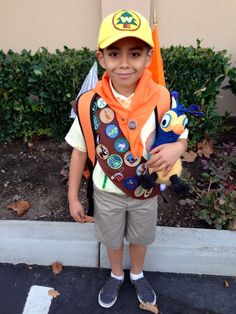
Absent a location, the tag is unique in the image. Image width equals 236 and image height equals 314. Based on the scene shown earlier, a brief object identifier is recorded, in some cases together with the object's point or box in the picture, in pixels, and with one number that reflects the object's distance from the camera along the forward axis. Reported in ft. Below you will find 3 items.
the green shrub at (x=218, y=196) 6.12
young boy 3.82
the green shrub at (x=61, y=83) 7.41
